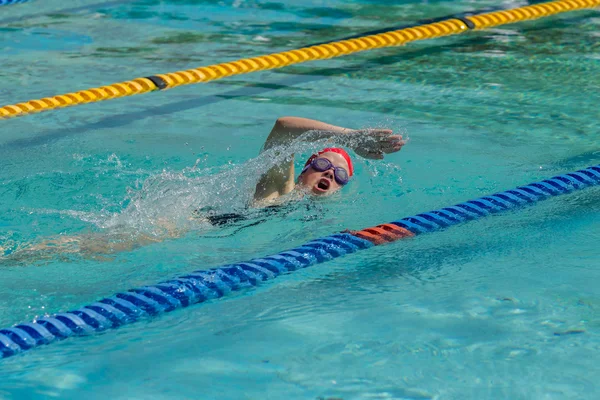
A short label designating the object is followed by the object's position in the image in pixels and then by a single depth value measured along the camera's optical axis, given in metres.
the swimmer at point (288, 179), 7.61
